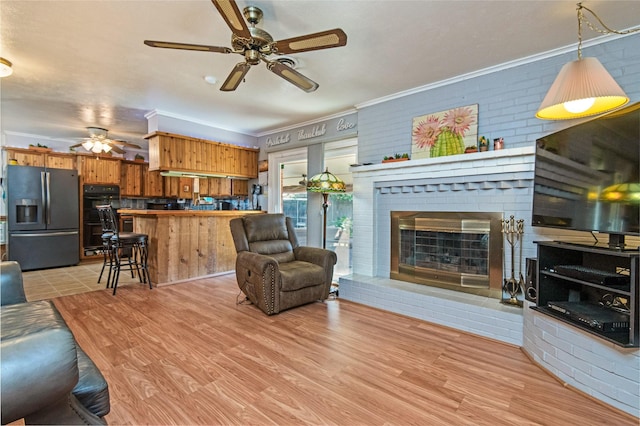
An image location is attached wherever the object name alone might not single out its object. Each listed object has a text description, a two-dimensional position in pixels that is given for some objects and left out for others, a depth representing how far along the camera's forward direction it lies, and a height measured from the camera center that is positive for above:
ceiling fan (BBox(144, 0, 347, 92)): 1.73 +1.09
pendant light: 1.85 +0.77
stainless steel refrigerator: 5.02 -0.20
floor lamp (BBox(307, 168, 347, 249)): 3.79 +0.31
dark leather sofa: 0.71 -0.43
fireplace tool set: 2.76 -0.47
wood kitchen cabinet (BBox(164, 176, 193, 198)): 6.37 +0.42
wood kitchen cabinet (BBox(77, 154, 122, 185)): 6.03 +0.77
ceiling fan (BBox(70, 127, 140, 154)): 5.02 +1.11
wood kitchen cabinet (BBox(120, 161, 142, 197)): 6.52 +0.62
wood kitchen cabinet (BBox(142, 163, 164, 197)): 6.83 +0.53
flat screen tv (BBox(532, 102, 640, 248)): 1.73 +0.22
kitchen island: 4.17 -0.54
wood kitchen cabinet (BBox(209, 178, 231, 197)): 5.76 +0.39
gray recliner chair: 3.02 -0.65
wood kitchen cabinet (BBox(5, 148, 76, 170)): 5.53 +0.93
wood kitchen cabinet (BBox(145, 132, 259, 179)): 4.39 +0.83
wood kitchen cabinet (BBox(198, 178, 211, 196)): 5.64 +0.40
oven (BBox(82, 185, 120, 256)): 6.03 -0.23
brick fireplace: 2.69 +0.00
